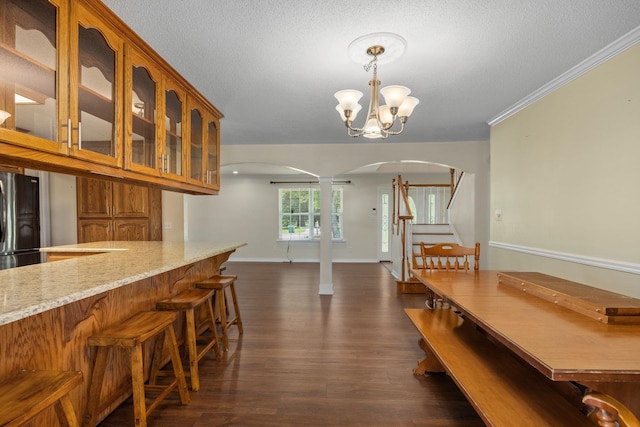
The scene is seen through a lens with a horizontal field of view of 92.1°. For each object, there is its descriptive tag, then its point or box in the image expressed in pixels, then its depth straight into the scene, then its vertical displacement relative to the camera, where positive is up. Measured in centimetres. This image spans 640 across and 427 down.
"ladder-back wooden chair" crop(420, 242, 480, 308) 268 -35
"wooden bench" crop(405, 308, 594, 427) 118 -77
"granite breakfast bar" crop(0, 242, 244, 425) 123 -49
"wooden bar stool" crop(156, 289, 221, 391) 209 -70
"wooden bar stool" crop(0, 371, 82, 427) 95 -61
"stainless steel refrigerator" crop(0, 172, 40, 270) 326 -7
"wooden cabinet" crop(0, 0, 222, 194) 126 +62
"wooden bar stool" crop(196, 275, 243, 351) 266 -64
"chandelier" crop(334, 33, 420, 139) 182 +75
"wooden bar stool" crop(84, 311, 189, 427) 153 -73
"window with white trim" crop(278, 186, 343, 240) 766 +2
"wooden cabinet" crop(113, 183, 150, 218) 429 +18
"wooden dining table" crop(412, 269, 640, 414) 98 -48
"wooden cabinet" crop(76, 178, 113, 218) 426 +20
